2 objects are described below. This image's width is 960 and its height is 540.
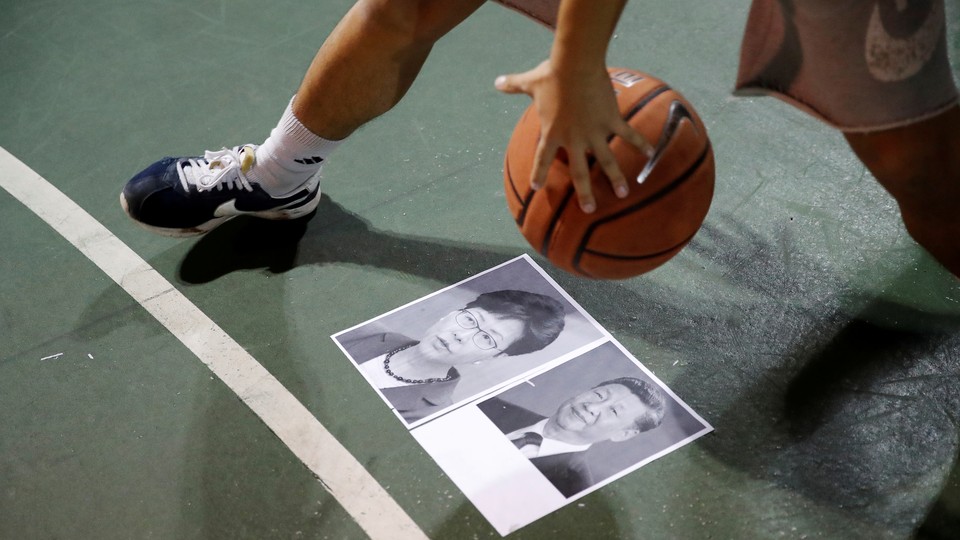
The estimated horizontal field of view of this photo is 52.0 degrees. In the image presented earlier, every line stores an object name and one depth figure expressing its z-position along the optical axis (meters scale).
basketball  1.60
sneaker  2.34
